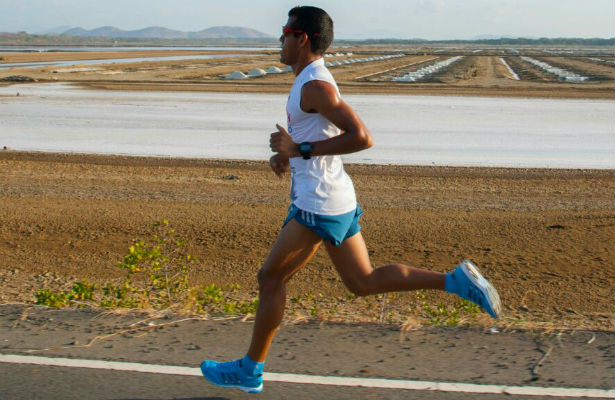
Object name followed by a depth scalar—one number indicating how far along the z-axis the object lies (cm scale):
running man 346
